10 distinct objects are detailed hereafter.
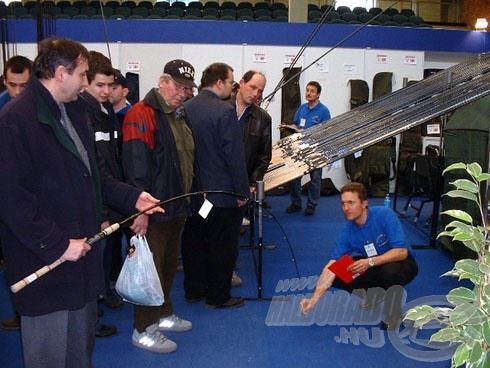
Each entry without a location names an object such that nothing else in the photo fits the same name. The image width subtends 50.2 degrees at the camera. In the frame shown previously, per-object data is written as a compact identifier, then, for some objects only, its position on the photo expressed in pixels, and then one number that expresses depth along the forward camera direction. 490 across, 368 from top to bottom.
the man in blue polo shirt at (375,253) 3.01
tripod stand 3.44
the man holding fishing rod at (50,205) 1.55
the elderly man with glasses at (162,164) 2.58
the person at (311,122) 5.85
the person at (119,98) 3.22
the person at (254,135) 3.96
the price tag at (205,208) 2.90
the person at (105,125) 2.59
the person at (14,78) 2.93
